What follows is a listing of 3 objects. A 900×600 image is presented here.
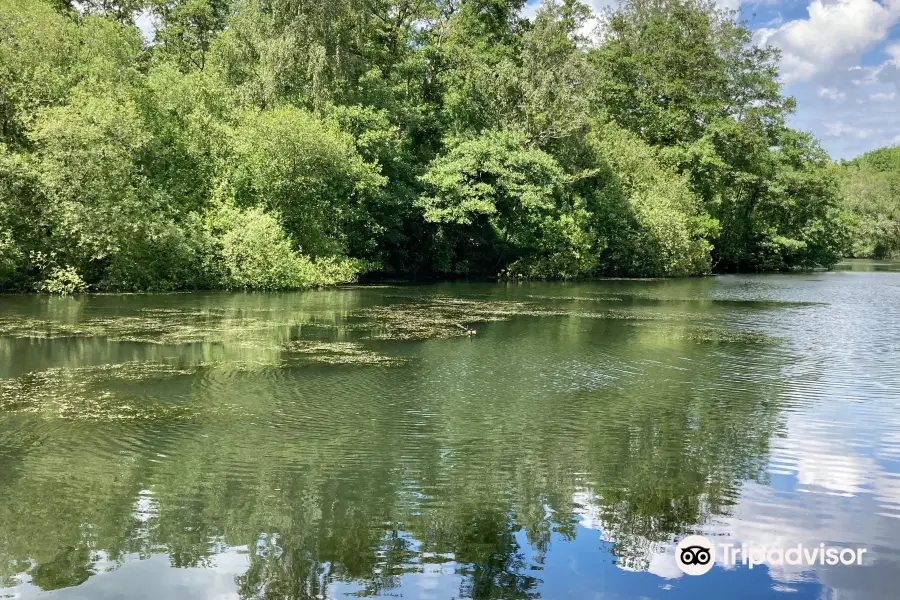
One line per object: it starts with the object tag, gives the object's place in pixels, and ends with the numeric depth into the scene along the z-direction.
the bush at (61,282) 28.51
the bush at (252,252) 31.69
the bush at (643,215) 47.78
